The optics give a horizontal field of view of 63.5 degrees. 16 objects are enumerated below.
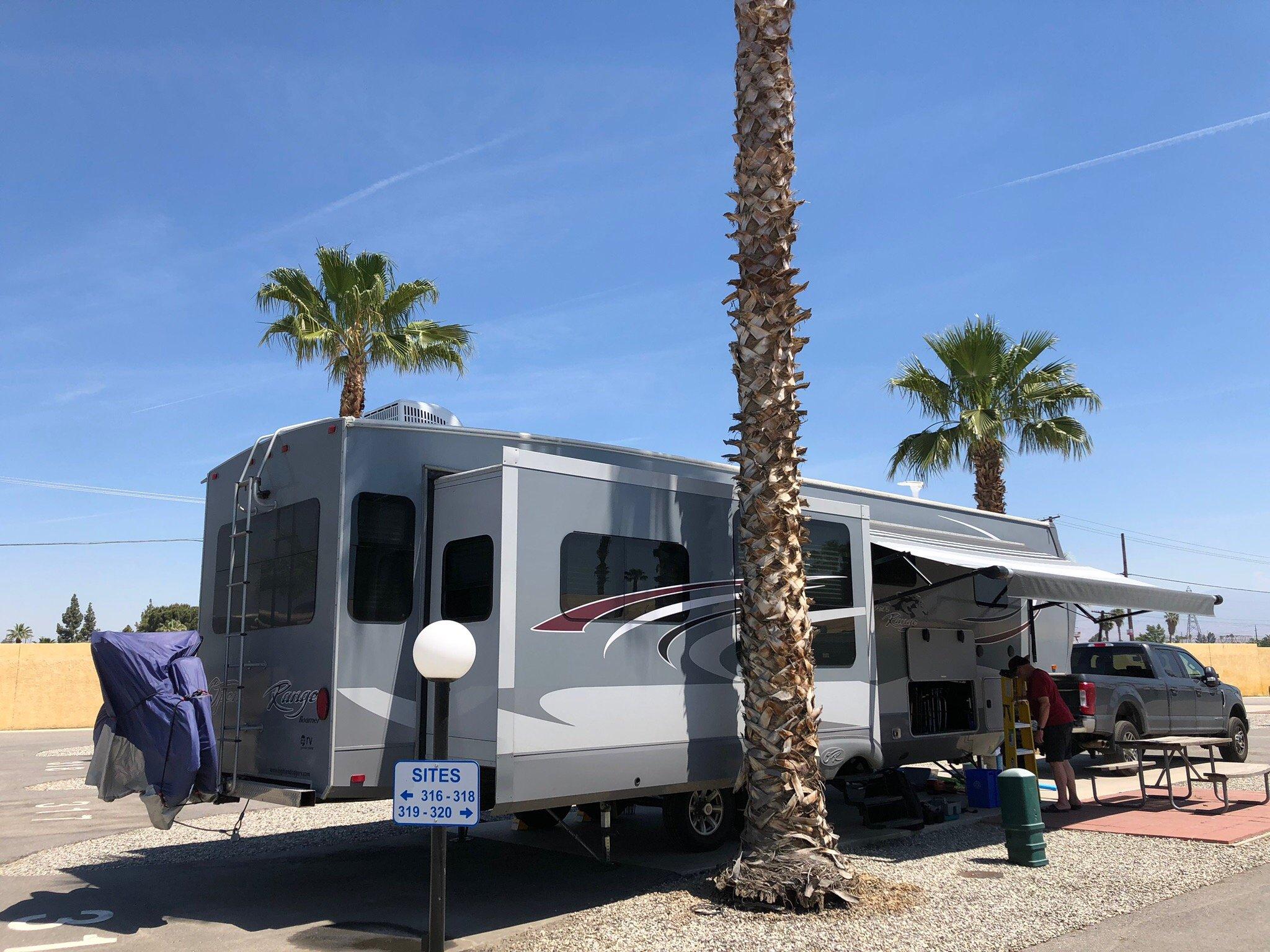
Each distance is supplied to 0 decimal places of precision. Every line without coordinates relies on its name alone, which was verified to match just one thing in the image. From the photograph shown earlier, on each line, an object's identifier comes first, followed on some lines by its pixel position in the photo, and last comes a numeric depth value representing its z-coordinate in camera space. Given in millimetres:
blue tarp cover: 7172
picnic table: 10336
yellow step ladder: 12062
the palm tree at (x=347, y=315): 17891
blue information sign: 5559
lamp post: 5672
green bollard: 8195
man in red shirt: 10836
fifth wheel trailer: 6961
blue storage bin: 11523
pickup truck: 13453
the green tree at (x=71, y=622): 80875
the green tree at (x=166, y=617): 66125
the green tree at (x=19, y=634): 76125
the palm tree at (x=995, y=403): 19281
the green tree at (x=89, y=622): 77906
